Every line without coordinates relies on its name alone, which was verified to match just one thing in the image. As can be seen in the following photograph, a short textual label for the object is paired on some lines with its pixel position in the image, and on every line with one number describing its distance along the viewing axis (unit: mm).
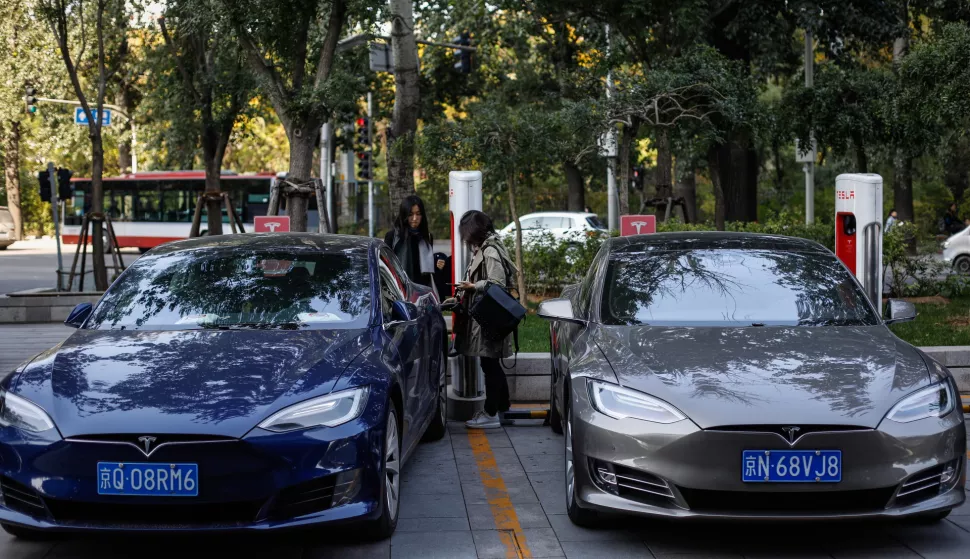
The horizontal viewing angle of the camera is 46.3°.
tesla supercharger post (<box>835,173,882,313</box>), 10148
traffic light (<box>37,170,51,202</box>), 20500
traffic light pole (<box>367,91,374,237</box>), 31688
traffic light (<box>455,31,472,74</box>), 23453
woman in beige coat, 7953
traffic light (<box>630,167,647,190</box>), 34281
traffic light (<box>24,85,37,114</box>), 32938
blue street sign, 29197
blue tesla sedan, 4629
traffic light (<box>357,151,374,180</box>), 31852
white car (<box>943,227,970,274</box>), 25234
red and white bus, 39688
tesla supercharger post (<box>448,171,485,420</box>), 8594
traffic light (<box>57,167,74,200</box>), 20719
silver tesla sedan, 4840
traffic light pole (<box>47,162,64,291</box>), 18703
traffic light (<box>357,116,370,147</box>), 30562
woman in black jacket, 9961
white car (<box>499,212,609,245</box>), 31219
